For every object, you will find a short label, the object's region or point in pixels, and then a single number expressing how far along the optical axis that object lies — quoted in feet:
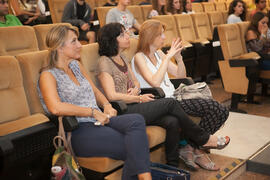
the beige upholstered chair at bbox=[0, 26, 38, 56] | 8.96
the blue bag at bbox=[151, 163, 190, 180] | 6.32
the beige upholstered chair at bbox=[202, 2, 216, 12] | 24.85
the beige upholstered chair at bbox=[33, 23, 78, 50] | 10.41
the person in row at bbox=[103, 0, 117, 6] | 18.36
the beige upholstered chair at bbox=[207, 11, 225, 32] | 17.99
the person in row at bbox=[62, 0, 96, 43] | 14.58
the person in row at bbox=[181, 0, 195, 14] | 19.36
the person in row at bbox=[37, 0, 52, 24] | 16.89
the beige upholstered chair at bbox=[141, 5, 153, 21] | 17.38
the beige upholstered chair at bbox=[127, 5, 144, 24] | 16.85
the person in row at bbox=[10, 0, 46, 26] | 16.16
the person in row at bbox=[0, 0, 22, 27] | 10.94
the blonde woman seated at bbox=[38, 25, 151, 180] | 6.01
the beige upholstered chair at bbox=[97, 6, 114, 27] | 15.07
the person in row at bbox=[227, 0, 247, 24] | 18.12
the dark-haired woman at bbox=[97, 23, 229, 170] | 7.25
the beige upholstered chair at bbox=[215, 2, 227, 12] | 26.17
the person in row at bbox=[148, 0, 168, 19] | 16.81
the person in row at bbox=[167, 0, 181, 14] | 17.39
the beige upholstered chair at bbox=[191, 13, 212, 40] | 16.70
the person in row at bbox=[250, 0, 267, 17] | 20.34
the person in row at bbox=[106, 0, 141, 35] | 14.16
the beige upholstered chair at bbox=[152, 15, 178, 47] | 14.64
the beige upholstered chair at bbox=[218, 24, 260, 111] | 12.30
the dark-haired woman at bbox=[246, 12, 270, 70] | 13.39
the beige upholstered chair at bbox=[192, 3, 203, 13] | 24.09
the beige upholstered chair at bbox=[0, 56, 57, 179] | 5.30
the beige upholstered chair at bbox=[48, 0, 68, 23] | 16.74
